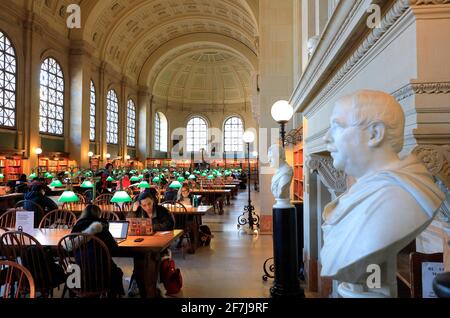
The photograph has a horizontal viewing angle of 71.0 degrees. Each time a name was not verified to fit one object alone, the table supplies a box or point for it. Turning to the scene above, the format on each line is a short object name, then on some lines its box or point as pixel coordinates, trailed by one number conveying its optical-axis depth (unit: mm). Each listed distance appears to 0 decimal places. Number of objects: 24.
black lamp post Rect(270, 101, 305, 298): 3443
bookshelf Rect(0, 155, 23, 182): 13812
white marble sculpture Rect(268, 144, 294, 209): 3488
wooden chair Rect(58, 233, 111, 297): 3213
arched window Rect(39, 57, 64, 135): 17088
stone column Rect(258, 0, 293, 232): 8695
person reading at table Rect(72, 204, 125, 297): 3344
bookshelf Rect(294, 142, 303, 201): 7186
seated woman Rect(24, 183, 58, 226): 6152
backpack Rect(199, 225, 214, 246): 7125
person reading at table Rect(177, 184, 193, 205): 8367
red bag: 4379
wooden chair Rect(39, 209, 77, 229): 5062
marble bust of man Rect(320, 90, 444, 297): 1025
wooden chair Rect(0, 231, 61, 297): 3328
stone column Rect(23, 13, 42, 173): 15297
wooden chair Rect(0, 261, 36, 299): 2227
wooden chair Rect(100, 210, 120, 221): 5970
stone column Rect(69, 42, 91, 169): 19094
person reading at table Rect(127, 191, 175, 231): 4879
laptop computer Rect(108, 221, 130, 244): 4098
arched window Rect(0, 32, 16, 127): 14203
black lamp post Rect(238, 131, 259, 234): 8008
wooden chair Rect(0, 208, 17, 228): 5148
